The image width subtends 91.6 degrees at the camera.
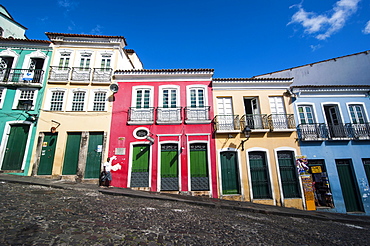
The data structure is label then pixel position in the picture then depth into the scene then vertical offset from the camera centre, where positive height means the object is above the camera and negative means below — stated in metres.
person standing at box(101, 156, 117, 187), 9.96 -0.53
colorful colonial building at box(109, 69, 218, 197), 10.54 +1.94
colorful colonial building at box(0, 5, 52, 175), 10.80 +4.51
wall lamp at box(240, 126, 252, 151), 10.44 +1.61
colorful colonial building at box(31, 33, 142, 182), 10.77 +3.69
